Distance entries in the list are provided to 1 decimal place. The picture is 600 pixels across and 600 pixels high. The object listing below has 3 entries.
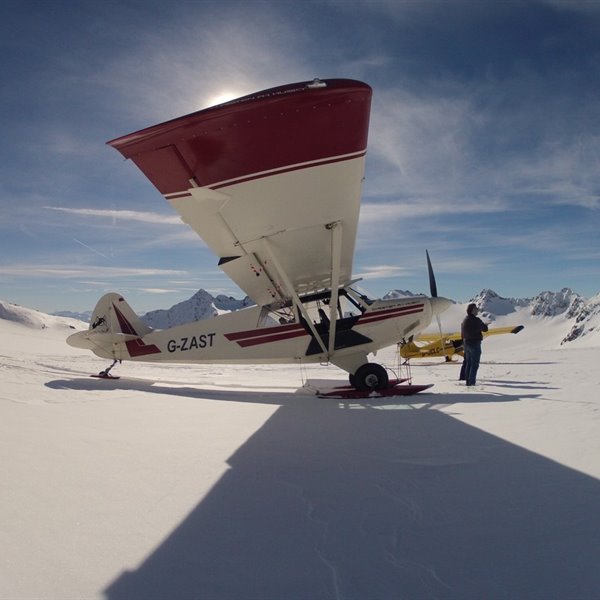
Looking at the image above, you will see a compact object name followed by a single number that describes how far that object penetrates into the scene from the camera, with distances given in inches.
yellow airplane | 674.2
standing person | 296.0
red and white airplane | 138.0
